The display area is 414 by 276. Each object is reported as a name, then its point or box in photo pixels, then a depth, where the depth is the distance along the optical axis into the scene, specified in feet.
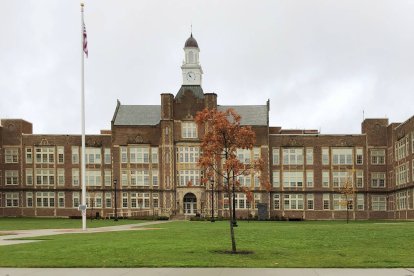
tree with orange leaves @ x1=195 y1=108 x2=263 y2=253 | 83.87
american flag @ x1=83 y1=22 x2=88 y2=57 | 156.97
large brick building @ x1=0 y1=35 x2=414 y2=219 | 289.74
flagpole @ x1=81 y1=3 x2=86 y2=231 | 156.81
